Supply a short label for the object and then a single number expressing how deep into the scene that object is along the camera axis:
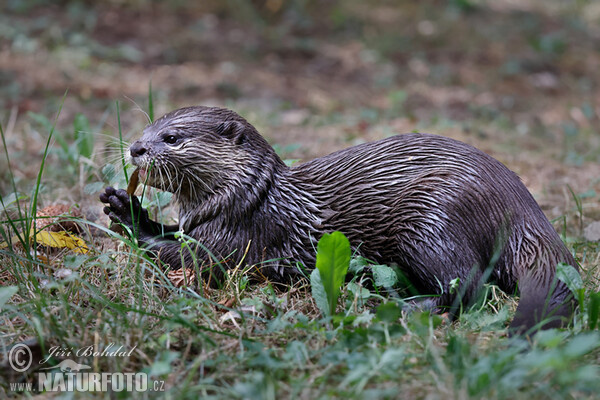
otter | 5.48
